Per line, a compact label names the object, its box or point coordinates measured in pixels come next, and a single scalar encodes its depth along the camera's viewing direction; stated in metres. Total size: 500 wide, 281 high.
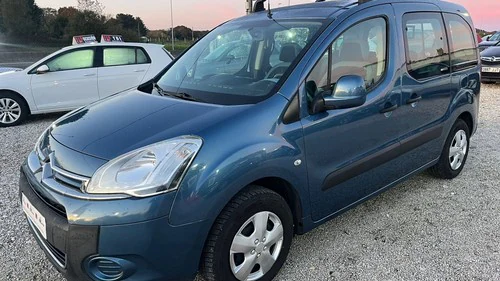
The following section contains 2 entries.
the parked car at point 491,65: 10.19
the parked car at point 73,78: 6.68
